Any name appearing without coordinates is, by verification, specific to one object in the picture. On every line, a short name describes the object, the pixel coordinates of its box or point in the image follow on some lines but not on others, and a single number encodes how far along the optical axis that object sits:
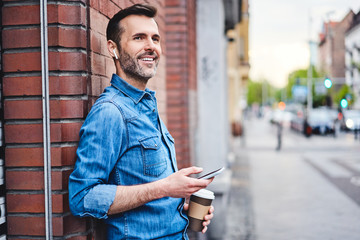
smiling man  1.76
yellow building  22.94
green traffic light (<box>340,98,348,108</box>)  15.12
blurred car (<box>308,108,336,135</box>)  29.23
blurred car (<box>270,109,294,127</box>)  46.28
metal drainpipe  1.92
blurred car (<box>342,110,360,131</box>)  29.16
